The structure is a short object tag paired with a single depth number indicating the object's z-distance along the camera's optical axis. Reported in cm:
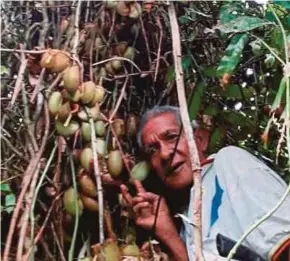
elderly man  118
